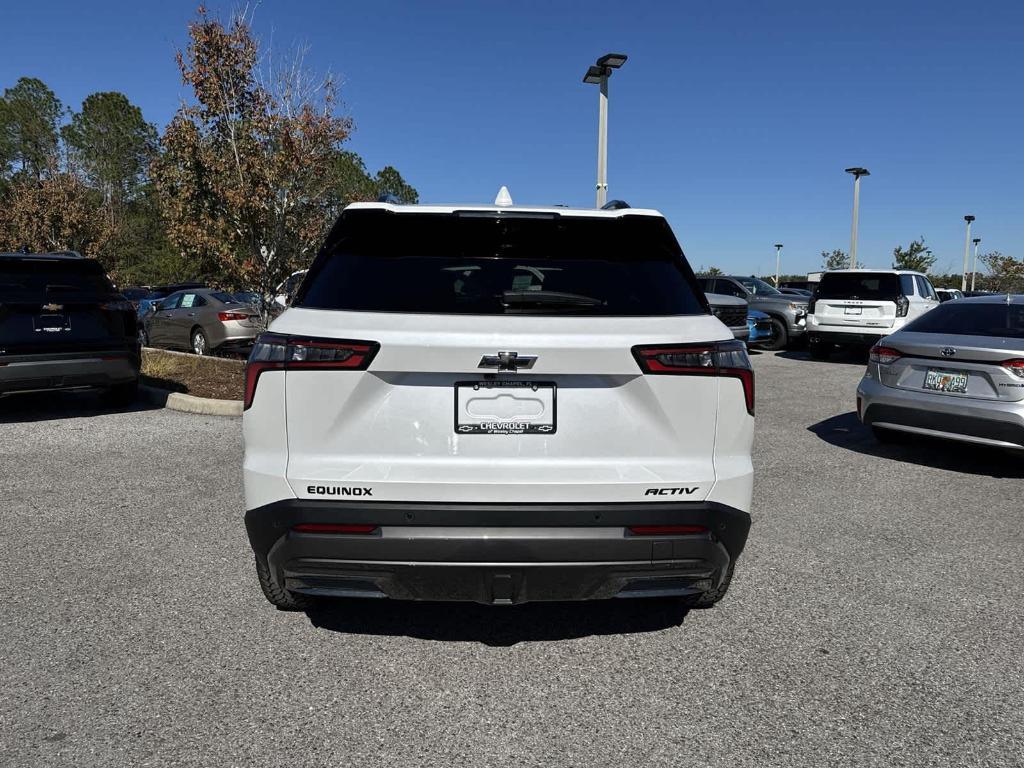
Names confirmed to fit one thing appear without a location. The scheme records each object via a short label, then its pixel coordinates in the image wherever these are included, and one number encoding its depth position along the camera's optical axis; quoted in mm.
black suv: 7945
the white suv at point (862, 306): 15102
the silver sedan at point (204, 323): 15008
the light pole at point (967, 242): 54119
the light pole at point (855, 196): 30578
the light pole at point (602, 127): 14281
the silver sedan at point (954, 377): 6188
